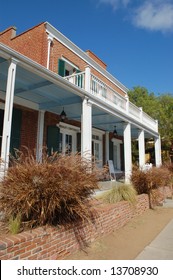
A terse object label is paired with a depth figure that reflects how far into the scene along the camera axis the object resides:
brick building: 6.45
